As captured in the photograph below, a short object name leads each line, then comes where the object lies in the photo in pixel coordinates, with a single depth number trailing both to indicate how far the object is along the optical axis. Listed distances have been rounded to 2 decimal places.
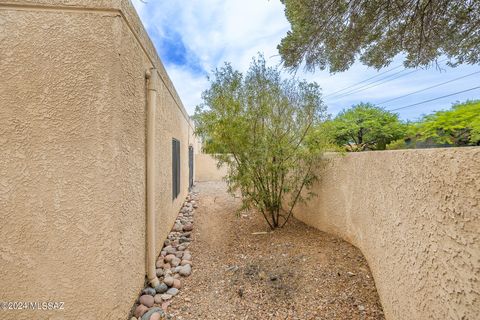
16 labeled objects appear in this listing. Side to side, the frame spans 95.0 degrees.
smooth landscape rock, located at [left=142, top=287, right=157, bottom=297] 3.06
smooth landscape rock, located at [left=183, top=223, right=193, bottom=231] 5.74
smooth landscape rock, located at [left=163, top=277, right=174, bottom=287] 3.37
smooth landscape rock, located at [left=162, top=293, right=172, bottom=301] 3.08
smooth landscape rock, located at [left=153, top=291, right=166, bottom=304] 3.01
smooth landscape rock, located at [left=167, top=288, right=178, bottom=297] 3.19
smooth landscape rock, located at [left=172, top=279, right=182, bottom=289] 3.38
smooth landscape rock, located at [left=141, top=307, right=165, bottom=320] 2.64
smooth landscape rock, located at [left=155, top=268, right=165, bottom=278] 3.58
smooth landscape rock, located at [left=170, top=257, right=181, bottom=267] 4.01
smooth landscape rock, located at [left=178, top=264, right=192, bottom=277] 3.72
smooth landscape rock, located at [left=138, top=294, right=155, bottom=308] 2.88
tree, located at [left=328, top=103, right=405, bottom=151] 12.19
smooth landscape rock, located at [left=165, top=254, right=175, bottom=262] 4.12
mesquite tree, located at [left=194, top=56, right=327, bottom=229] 5.14
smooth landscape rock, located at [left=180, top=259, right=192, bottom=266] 4.05
